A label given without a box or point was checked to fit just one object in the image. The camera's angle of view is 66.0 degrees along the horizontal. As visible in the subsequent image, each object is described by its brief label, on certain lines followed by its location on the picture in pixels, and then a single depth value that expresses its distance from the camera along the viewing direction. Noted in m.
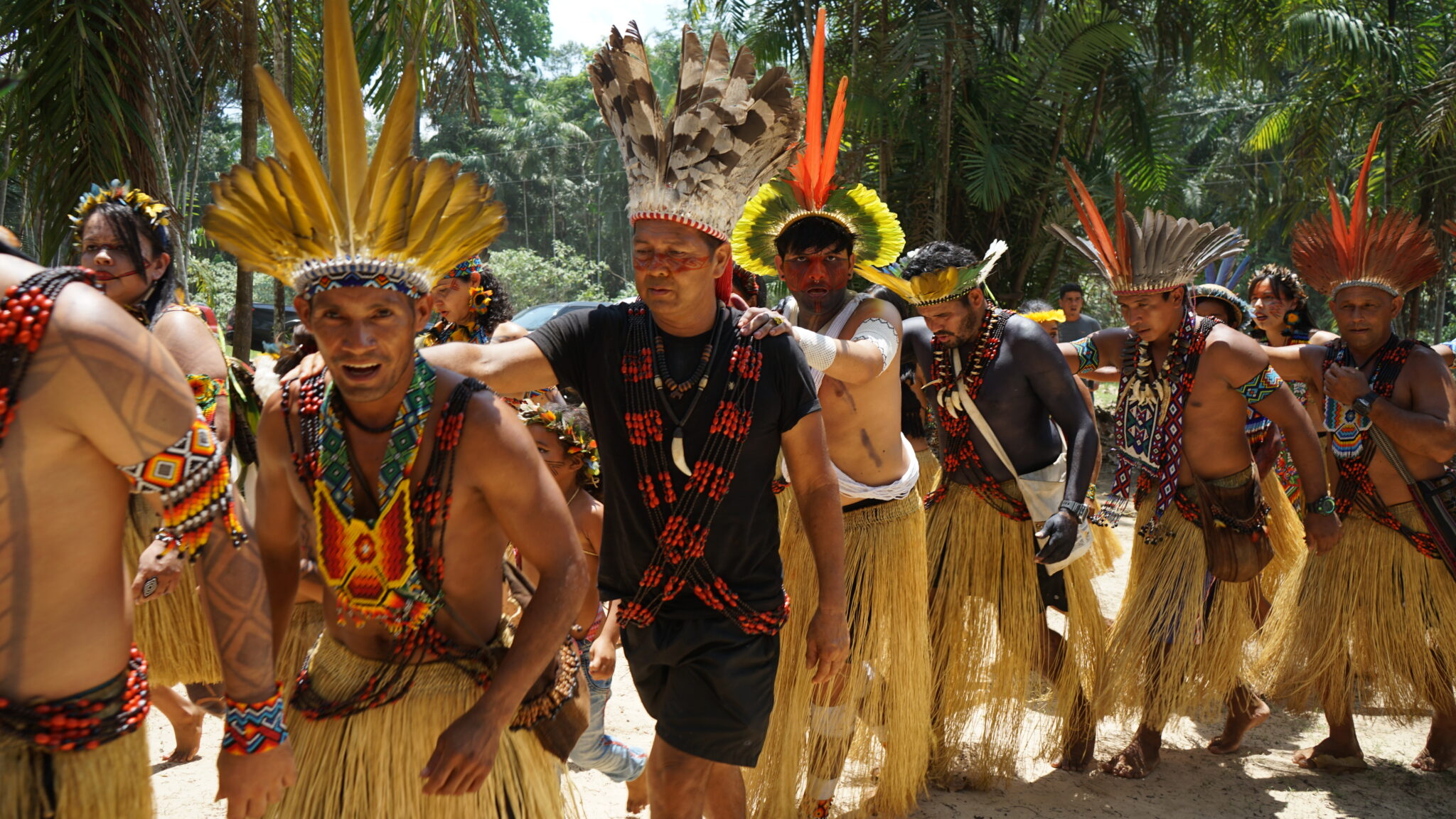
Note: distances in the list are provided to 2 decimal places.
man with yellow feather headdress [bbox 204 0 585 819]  2.25
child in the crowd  3.68
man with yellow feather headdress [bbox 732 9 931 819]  3.99
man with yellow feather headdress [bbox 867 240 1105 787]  4.55
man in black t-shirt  2.93
